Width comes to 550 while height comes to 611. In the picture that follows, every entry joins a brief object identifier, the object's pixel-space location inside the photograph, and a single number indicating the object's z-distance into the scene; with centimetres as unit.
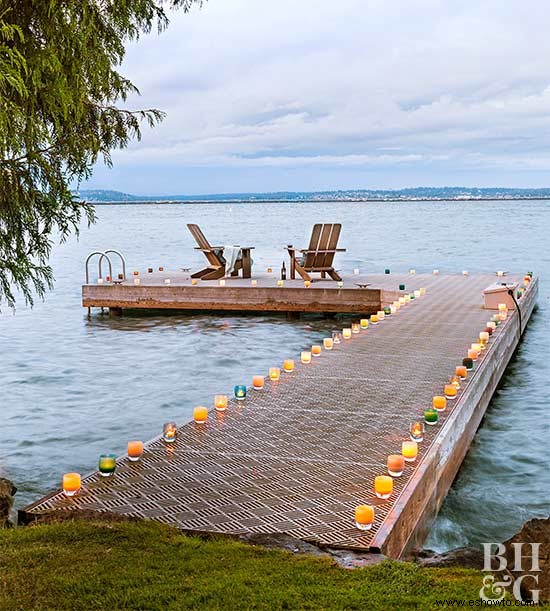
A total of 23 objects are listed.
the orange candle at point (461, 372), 698
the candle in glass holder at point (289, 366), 757
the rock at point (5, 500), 412
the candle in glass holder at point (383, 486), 418
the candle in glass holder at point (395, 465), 453
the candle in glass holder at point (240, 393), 648
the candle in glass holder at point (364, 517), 378
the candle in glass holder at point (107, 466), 466
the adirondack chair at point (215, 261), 1472
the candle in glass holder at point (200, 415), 579
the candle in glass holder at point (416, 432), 521
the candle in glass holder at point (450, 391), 632
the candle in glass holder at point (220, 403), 614
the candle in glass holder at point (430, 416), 555
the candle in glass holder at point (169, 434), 539
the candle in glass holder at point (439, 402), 593
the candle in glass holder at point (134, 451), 499
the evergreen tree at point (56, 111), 353
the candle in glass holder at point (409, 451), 478
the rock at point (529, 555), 308
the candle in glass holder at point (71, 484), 431
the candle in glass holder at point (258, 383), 690
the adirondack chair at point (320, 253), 1431
